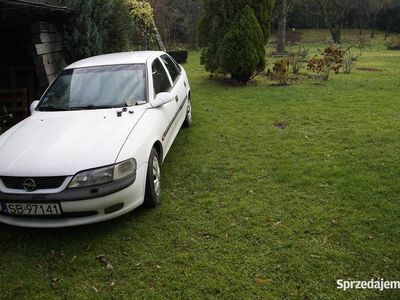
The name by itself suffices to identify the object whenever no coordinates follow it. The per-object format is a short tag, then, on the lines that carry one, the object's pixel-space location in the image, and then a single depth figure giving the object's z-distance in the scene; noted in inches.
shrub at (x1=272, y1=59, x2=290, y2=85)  400.2
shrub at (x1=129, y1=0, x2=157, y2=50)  522.0
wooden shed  252.8
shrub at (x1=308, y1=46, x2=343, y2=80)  421.0
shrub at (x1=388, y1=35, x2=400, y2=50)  823.6
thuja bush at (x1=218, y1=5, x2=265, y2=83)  372.2
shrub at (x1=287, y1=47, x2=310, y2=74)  467.2
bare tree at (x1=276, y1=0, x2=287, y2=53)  670.5
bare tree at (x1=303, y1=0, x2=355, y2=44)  1052.5
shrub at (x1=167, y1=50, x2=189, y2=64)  609.6
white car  120.6
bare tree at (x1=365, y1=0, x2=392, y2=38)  1197.1
